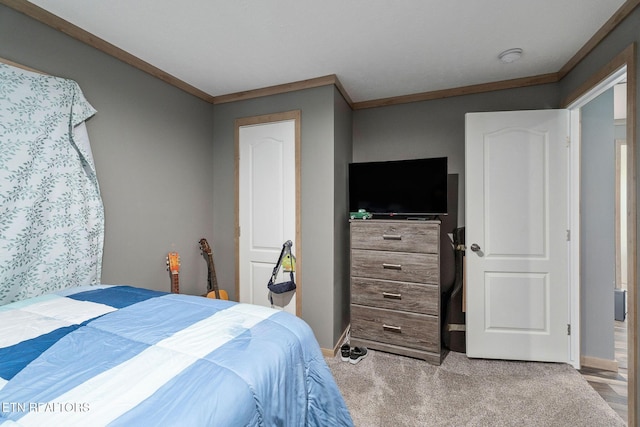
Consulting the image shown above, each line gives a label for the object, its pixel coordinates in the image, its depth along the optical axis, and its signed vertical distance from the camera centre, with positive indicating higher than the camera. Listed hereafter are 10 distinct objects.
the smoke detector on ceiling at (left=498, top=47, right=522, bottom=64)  2.10 +1.20
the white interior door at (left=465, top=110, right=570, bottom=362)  2.34 -0.20
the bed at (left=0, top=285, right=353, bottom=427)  0.67 -0.46
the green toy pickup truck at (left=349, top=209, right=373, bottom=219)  2.71 -0.03
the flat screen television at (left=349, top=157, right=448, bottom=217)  2.52 +0.23
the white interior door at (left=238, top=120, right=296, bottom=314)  2.73 +0.09
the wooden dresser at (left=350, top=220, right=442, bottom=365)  2.40 -0.67
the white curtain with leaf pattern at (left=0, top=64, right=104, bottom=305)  1.55 +0.14
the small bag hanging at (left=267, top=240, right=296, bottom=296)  2.59 -0.66
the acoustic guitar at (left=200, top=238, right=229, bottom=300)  2.78 -0.68
